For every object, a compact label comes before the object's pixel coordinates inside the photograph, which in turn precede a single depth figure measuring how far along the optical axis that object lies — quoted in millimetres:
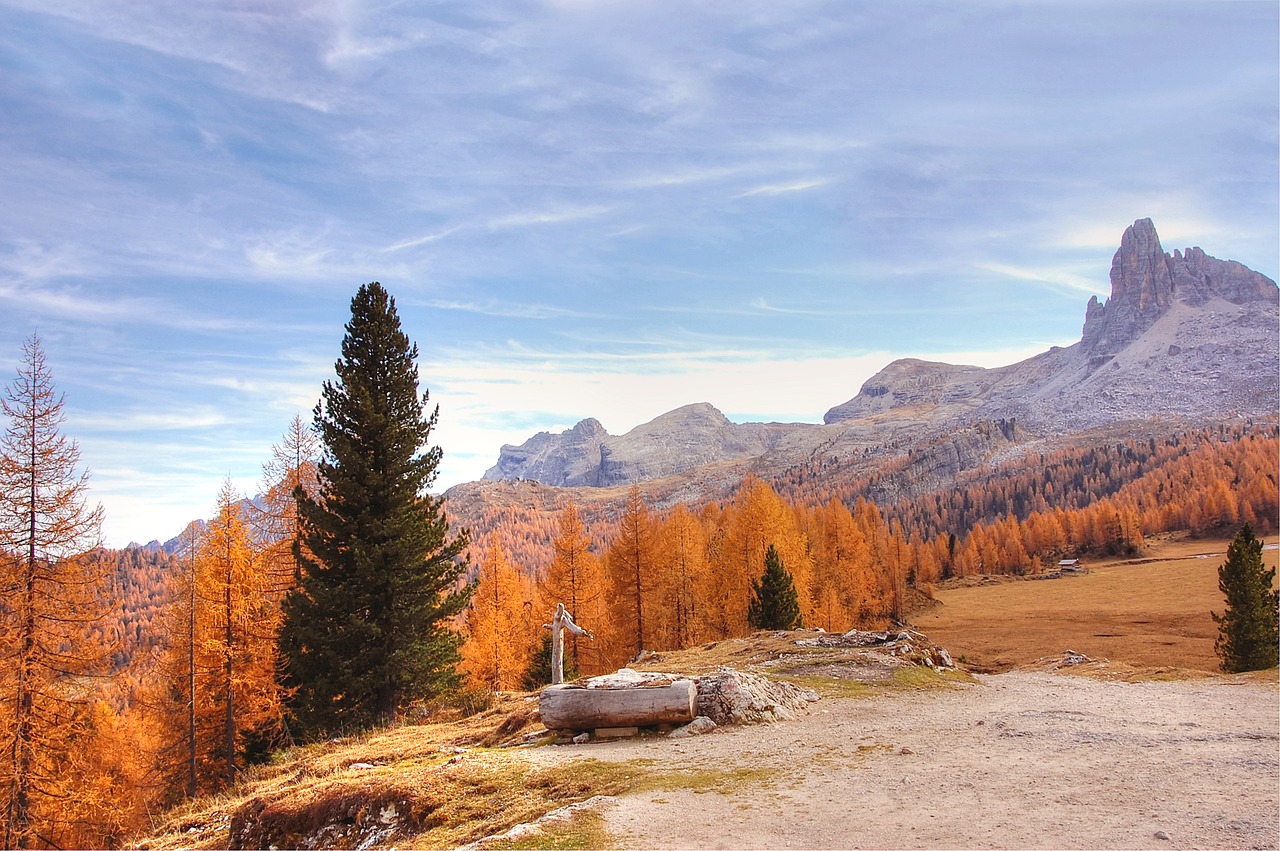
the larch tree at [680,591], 54125
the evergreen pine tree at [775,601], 42531
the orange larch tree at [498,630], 48531
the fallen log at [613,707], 16578
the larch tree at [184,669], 27594
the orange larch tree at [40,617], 22234
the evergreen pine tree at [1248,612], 32188
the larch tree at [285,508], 31375
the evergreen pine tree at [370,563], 25656
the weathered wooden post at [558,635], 21516
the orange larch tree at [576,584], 49906
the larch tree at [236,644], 27938
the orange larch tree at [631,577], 51156
